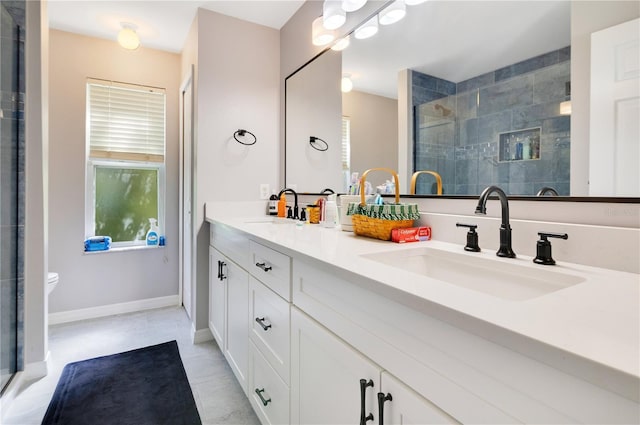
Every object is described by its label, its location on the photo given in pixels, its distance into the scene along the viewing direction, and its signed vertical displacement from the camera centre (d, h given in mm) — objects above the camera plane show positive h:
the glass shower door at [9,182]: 1701 +144
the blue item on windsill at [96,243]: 2736 -304
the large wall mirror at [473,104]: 916 +402
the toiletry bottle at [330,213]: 1740 -19
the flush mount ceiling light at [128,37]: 2409 +1298
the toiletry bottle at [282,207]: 2322 +17
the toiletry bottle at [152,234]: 2996 -237
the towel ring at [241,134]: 2385 +562
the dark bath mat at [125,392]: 1518 -977
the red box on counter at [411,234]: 1220 -94
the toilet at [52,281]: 2177 -497
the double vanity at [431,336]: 411 -221
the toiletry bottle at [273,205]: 2465 +33
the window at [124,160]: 2770 +438
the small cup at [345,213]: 1534 -16
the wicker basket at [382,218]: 1242 -35
